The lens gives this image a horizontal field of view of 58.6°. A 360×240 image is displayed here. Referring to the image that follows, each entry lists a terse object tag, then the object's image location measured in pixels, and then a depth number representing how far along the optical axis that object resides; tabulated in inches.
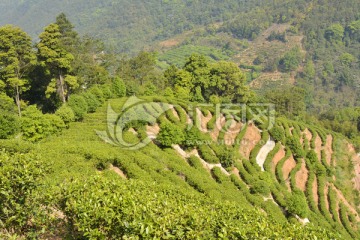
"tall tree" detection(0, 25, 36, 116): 1032.7
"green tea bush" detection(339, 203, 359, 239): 1220.4
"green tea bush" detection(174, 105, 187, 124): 1261.7
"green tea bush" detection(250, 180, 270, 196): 1034.1
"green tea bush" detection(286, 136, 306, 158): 1470.7
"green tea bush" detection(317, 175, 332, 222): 1231.9
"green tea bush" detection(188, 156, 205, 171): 1004.2
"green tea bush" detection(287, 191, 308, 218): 1007.6
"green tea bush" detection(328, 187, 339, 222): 1267.6
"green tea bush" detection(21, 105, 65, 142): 876.6
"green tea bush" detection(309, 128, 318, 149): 1673.2
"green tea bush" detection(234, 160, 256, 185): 1083.7
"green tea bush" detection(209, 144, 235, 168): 1107.3
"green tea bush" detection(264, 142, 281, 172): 1279.5
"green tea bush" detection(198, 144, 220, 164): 1079.3
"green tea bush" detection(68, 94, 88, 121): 1058.7
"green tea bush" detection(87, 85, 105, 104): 1289.4
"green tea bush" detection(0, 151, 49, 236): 382.9
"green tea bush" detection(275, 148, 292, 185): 1284.4
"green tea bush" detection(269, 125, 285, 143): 1461.6
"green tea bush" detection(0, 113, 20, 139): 827.4
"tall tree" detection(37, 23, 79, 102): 1089.4
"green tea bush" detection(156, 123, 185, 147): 1003.9
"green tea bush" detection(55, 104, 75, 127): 973.5
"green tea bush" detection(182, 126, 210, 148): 1089.4
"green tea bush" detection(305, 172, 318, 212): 1238.3
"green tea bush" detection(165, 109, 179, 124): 1222.9
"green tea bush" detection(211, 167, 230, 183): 995.6
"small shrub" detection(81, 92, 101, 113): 1179.3
